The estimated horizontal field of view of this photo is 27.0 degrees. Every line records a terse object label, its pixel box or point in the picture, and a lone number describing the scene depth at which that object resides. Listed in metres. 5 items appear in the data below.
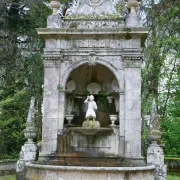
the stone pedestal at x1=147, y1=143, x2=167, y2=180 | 11.59
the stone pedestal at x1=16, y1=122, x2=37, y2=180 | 12.29
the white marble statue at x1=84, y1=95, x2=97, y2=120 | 12.50
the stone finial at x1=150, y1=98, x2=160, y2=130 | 12.65
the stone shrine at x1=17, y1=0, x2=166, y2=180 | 12.09
